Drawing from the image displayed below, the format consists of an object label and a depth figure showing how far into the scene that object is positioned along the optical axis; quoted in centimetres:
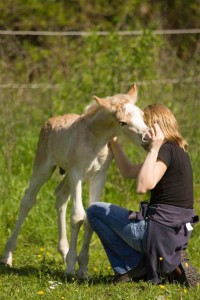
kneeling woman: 1135
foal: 1183
